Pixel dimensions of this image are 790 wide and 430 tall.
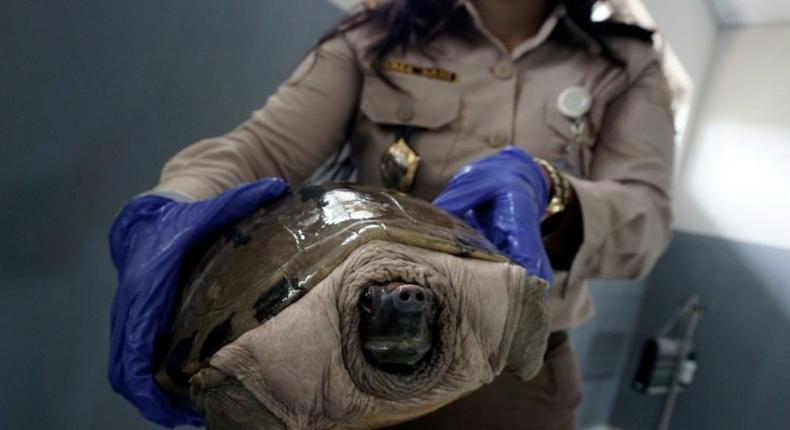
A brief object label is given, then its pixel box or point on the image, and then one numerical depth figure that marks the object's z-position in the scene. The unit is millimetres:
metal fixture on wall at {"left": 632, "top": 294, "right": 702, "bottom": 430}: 1937
